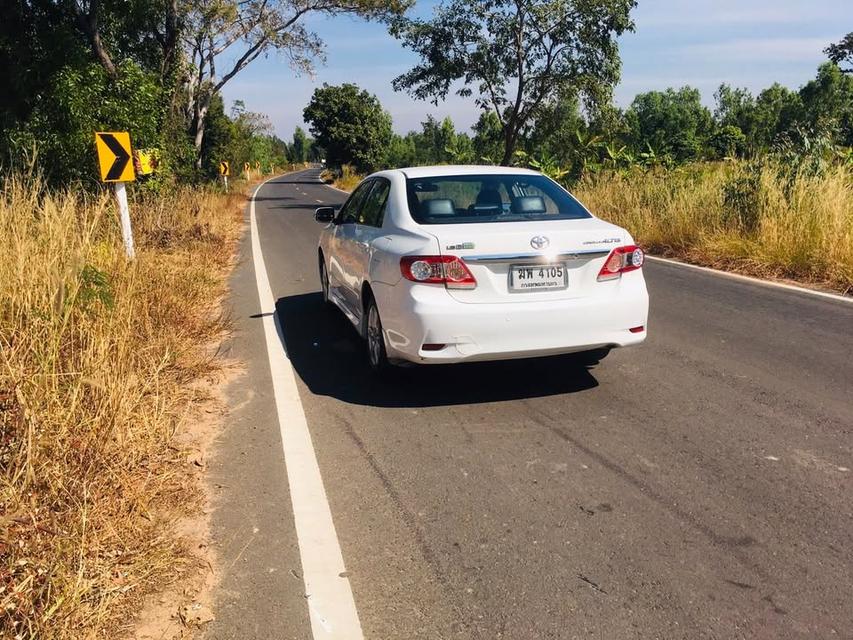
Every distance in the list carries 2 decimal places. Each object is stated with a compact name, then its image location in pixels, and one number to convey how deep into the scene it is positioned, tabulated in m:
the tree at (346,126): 58.72
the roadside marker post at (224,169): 38.69
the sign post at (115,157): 8.46
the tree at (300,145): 196.50
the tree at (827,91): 75.12
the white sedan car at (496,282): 4.55
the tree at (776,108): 83.64
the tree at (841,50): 60.81
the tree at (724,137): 77.10
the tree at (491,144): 31.05
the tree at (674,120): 84.94
